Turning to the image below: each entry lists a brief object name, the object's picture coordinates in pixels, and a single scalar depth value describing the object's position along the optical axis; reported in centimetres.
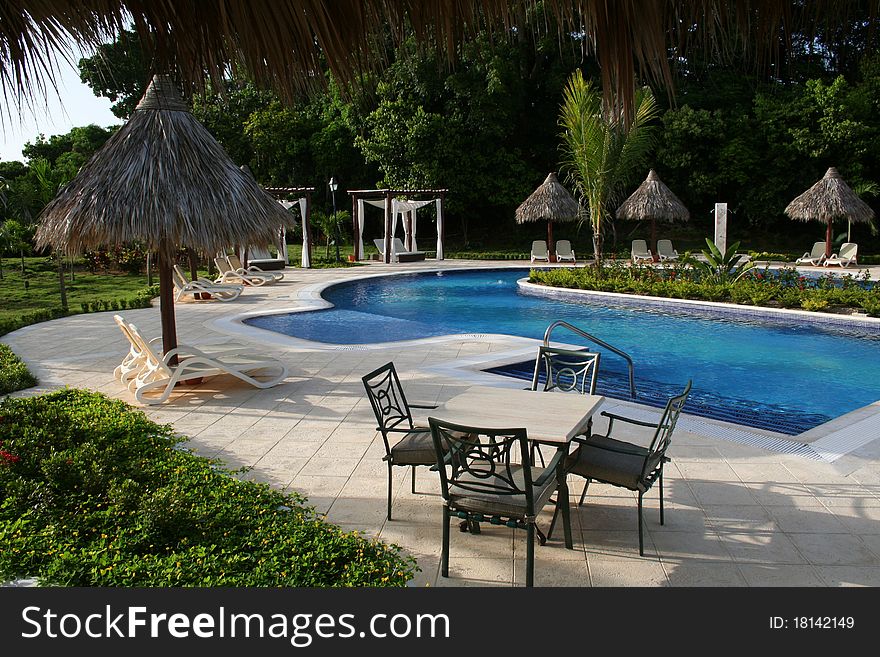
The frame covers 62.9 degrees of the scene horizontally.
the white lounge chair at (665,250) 2262
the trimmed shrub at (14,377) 736
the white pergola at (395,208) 2383
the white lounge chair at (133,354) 707
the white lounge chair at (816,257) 2041
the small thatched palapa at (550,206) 2350
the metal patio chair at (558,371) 509
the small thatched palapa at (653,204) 2311
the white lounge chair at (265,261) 2178
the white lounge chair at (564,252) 2359
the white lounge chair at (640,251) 2223
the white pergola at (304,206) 2292
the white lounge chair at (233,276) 1834
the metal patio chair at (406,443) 409
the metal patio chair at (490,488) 322
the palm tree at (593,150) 1505
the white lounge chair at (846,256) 1978
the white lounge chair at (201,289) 1522
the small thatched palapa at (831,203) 2109
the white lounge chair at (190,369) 676
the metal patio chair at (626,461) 374
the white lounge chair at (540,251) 2388
